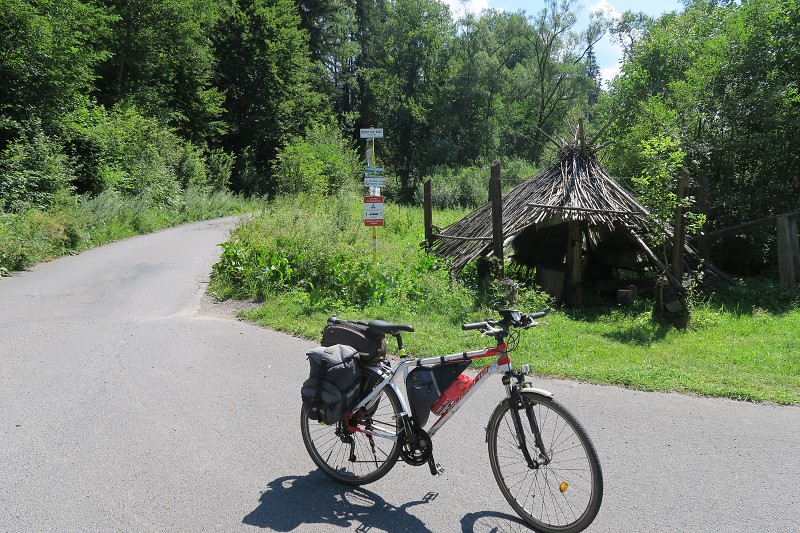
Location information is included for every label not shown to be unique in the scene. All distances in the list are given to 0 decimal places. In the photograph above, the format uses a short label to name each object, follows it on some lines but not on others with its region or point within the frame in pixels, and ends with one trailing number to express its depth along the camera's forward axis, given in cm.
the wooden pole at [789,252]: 1097
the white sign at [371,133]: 1047
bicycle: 348
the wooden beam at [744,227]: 1101
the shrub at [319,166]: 2513
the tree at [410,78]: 5191
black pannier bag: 384
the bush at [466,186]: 3202
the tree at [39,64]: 1775
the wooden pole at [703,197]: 1156
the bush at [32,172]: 1549
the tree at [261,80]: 3919
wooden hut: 1076
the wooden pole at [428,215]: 1278
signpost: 1050
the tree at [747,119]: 1288
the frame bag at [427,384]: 383
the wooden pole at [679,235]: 893
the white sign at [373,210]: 1061
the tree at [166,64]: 3048
